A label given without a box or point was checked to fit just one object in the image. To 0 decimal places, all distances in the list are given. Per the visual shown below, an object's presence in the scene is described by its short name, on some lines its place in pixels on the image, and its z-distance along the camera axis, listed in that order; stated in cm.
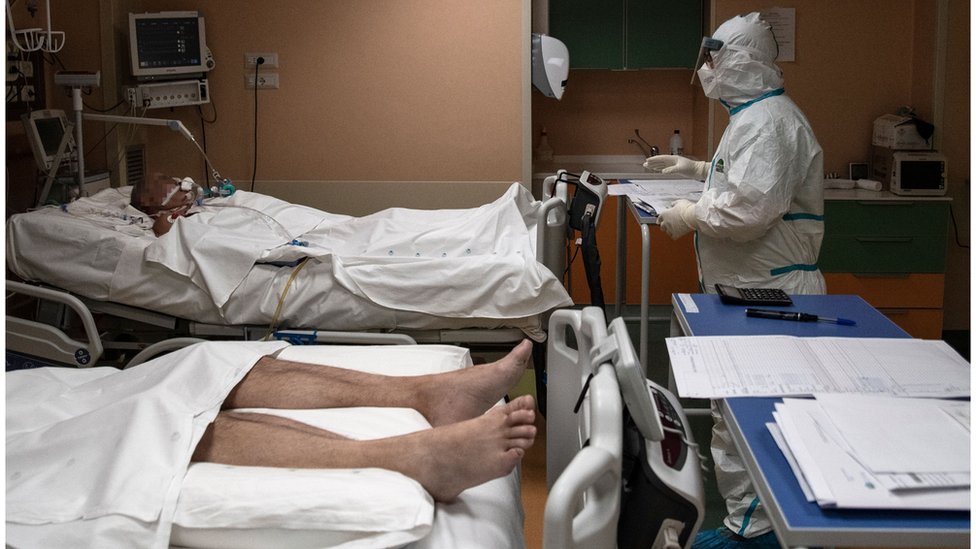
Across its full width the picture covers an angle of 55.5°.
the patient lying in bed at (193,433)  152
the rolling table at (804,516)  107
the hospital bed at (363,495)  117
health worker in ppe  278
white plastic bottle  520
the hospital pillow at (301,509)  146
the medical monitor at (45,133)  349
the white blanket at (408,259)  292
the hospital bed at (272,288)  293
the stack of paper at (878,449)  111
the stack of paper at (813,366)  149
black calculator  207
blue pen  194
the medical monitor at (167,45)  425
